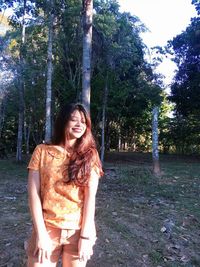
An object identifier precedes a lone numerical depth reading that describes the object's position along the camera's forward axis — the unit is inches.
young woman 59.0
